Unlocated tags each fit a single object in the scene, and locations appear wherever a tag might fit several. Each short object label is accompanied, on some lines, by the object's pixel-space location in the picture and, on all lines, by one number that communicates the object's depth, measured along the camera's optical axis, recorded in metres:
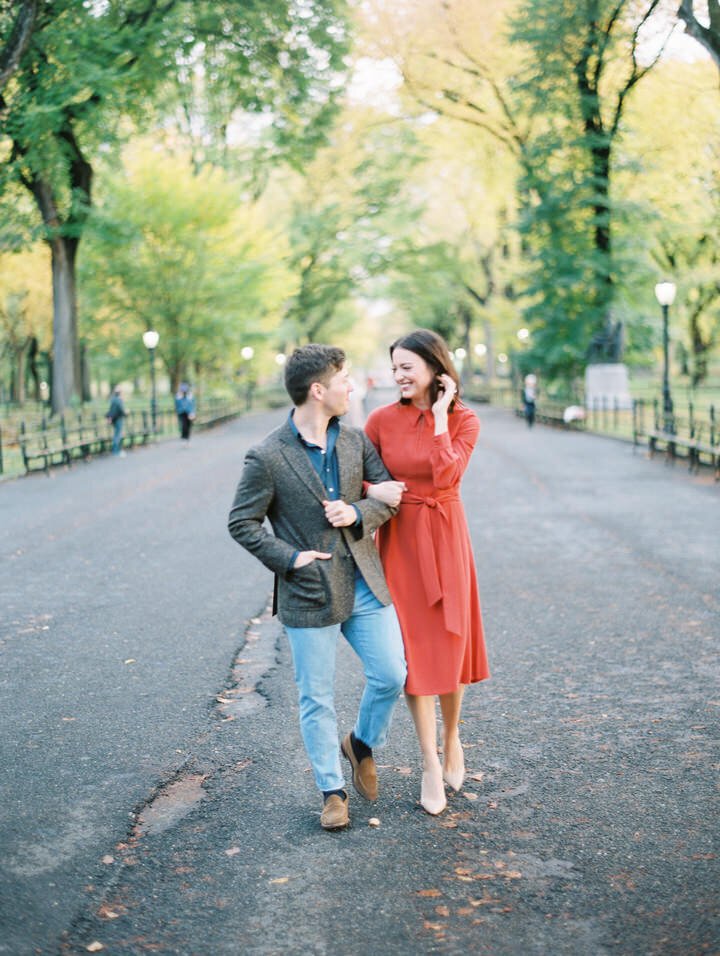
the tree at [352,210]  49.34
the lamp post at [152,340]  31.26
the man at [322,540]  3.95
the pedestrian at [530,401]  33.94
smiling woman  4.16
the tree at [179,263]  35.22
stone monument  35.12
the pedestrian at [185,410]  28.64
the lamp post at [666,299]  23.09
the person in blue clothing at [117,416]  25.00
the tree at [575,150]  30.66
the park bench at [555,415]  33.50
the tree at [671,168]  32.97
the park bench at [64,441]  21.31
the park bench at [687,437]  18.33
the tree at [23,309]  43.25
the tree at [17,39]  19.97
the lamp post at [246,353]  46.36
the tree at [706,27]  17.53
